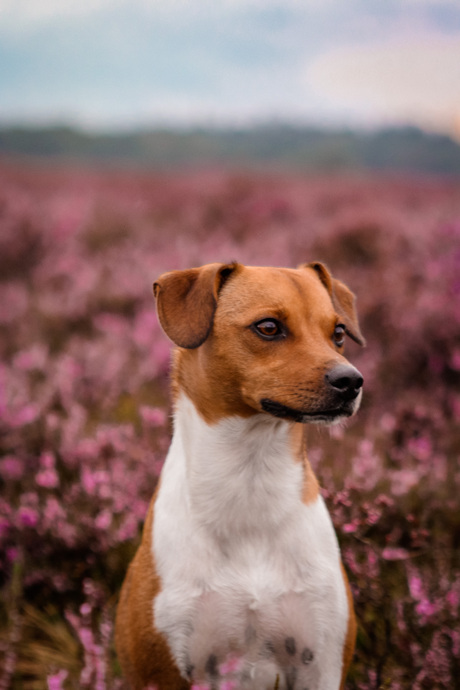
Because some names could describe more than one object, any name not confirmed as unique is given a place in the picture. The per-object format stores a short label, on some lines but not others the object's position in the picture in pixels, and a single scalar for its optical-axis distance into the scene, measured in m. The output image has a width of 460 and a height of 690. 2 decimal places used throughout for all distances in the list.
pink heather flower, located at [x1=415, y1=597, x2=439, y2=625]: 2.53
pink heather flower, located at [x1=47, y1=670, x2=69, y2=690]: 2.22
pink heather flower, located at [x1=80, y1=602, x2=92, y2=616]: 2.44
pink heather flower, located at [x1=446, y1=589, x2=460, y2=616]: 2.70
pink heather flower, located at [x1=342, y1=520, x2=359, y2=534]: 2.32
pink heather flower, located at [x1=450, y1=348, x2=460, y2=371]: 4.88
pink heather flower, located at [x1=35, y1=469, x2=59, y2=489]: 3.43
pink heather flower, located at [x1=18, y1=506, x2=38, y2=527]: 3.40
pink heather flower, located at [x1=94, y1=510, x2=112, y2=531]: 3.21
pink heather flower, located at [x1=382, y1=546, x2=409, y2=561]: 2.77
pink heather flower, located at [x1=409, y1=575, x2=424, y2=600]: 2.54
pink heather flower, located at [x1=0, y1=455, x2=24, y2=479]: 4.05
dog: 2.07
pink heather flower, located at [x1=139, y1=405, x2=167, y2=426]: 3.79
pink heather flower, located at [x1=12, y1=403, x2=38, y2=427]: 4.39
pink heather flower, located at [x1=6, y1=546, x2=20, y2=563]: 3.36
